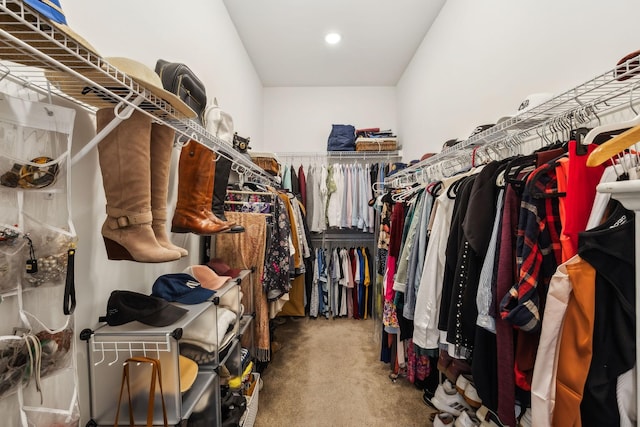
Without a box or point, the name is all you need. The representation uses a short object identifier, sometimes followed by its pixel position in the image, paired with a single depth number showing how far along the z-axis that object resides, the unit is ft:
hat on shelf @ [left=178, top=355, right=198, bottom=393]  3.22
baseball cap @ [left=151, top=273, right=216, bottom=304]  3.65
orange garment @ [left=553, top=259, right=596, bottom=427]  2.06
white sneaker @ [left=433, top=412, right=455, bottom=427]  5.04
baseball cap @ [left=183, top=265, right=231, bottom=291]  4.37
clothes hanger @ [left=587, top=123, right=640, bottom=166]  1.43
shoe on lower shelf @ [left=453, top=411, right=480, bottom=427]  4.61
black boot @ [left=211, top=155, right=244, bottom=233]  4.67
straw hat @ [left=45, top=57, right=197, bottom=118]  2.20
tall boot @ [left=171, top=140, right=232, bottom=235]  3.84
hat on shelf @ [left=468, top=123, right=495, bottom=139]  4.70
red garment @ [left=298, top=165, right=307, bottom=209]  11.02
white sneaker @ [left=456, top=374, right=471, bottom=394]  4.82
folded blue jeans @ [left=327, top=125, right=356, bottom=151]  11.23
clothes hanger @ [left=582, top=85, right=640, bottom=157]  1.51
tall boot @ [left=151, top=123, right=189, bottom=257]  3.01
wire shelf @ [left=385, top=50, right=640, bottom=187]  2.29
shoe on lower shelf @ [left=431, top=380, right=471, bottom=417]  5.16
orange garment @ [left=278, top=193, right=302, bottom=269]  7.77
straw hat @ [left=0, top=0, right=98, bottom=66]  1.51
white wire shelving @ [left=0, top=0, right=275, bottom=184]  1.58
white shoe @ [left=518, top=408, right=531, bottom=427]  3.12
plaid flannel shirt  2.54
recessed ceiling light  8.62
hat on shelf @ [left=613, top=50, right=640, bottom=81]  2.10
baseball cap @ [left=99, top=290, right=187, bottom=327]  3.00
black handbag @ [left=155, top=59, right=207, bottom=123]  3.85
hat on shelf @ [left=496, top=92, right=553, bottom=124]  3.63
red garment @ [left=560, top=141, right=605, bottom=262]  2.32
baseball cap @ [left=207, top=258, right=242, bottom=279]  5.06
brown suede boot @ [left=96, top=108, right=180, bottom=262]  2.61
